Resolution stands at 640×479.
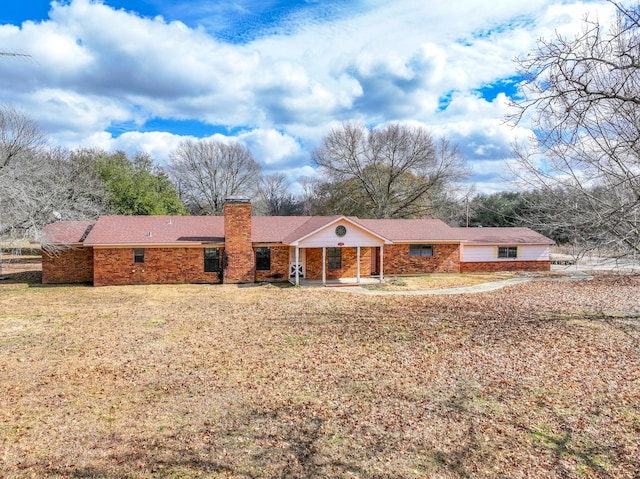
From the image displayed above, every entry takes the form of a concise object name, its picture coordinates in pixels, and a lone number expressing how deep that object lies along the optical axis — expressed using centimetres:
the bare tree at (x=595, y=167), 440
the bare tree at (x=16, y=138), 2267
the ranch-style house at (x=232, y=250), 2022
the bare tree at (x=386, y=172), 3444
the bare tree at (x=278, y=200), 5481
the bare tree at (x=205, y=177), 4184
